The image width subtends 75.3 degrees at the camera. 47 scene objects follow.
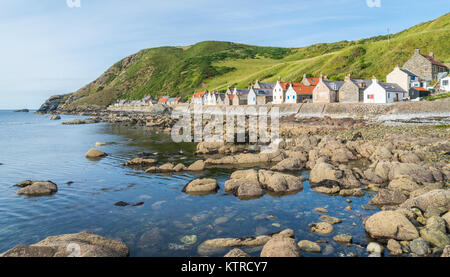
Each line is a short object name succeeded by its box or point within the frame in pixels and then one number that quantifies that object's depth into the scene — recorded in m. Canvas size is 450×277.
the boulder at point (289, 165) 28.23
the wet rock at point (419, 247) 12.46
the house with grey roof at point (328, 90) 73.36
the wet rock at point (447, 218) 14.12
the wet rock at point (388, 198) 18.69
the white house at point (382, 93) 61.30
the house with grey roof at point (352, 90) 67.88
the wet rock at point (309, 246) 13.22
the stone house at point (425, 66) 81.19
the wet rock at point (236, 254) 11.90
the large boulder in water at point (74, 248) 11.27
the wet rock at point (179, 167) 29.08
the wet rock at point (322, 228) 15.06
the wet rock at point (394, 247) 12.80
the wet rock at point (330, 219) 16.19
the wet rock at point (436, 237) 12.85
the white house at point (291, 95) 82.69
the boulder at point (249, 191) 21.19
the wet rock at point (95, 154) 37.69
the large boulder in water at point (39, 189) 22.94
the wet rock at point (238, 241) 13.97
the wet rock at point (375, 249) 12.84
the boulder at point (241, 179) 22.50
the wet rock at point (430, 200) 16.36
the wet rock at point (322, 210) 17.85
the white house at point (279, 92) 88.25
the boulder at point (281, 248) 12.14
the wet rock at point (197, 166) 29.42
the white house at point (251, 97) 97.30
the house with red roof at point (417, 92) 66.88
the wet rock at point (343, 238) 14.03
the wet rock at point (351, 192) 20.64
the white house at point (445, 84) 64.25
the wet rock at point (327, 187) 21.38
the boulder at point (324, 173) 23.22
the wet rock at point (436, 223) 13.63
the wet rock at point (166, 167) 28.97
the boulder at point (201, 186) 22.47
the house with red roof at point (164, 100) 179.30
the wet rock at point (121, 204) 19.97
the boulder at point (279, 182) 22.10
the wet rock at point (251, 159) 31.96
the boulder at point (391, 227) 13.92
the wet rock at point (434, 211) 15.32
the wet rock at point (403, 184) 20.16
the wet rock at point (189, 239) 14.50
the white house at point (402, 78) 68.00
